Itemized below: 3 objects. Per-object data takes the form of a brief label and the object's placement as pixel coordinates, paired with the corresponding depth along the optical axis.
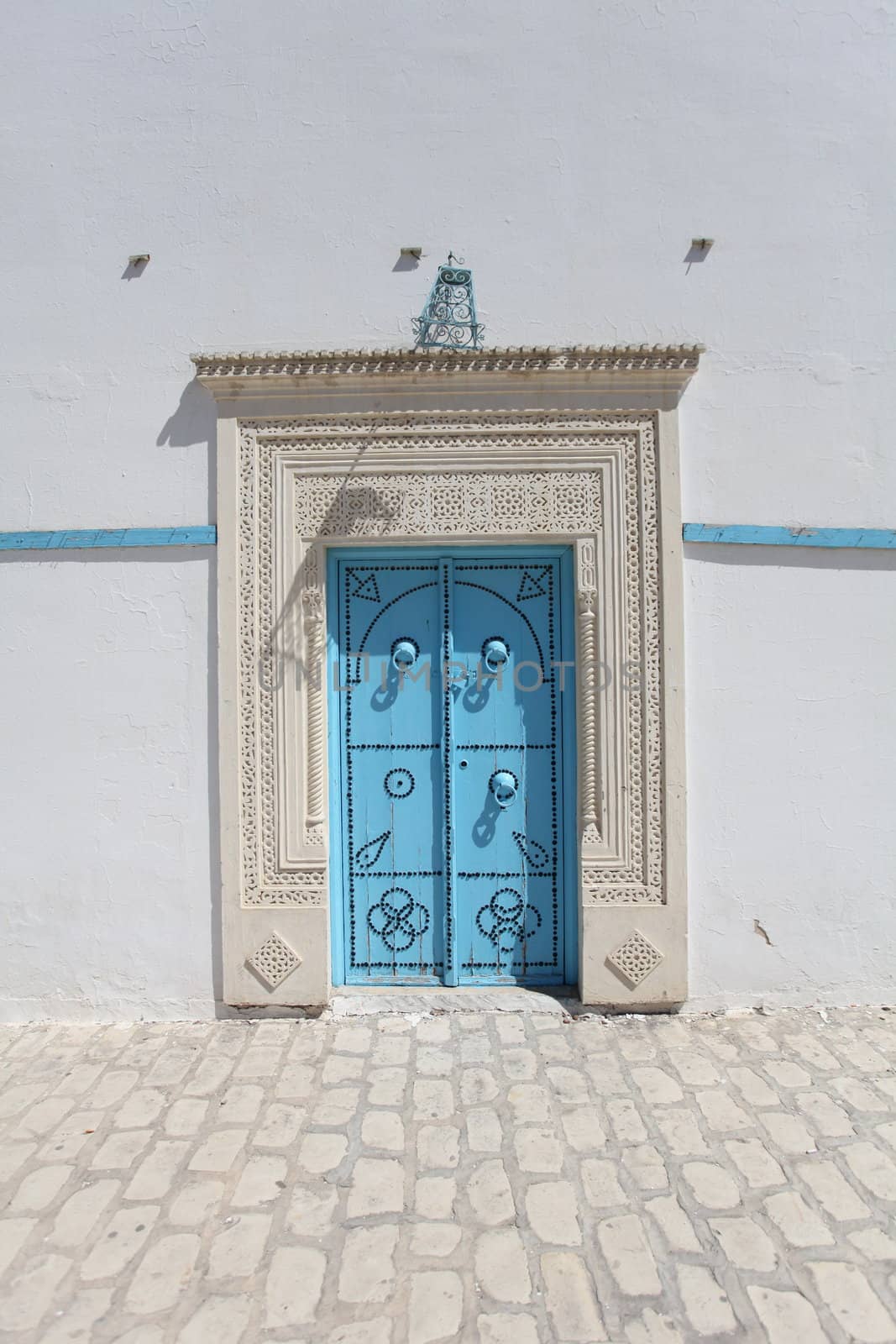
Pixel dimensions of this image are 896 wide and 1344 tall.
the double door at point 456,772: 3.09
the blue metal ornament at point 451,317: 2.96
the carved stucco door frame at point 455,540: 2.95
